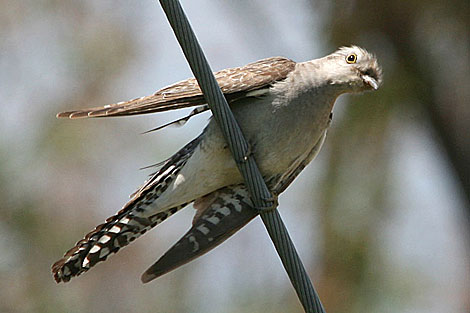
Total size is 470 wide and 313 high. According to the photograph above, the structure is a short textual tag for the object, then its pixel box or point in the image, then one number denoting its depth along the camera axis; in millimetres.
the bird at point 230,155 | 7773
